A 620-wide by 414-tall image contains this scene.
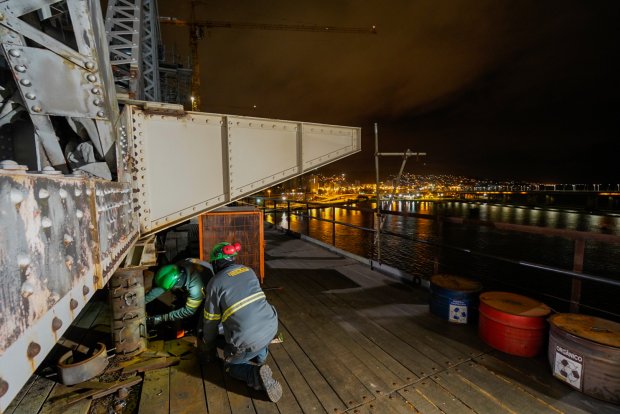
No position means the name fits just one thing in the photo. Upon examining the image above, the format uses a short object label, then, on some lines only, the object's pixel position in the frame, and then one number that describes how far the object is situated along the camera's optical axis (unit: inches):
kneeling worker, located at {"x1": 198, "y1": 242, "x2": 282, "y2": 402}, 114.6
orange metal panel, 201.5
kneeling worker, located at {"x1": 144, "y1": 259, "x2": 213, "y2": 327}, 146.4
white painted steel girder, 124.1
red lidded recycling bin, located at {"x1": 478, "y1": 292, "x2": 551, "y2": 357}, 126.5
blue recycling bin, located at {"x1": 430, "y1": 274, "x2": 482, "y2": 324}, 156.1
